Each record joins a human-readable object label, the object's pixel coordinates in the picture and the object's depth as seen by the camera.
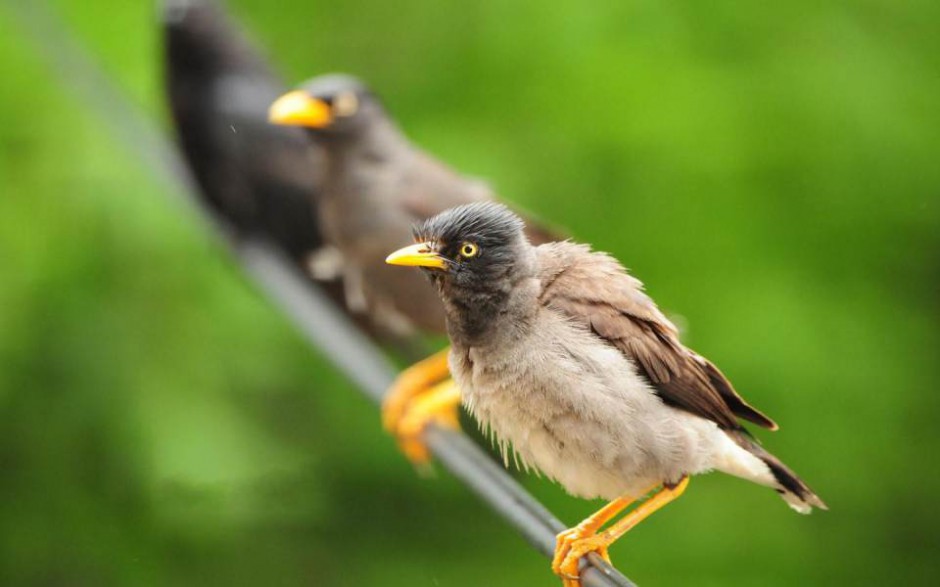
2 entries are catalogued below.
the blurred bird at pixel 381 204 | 7.15
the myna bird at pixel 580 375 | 4.10
